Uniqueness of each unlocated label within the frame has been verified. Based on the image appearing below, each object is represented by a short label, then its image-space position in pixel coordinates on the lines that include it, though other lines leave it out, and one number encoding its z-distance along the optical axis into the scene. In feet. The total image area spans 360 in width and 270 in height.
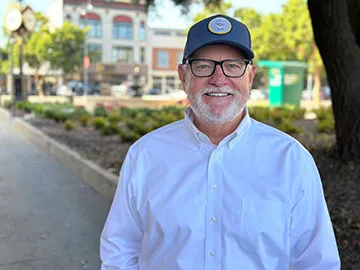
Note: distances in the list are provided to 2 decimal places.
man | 5.97
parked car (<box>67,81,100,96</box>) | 161.38
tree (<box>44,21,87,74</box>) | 137.23
